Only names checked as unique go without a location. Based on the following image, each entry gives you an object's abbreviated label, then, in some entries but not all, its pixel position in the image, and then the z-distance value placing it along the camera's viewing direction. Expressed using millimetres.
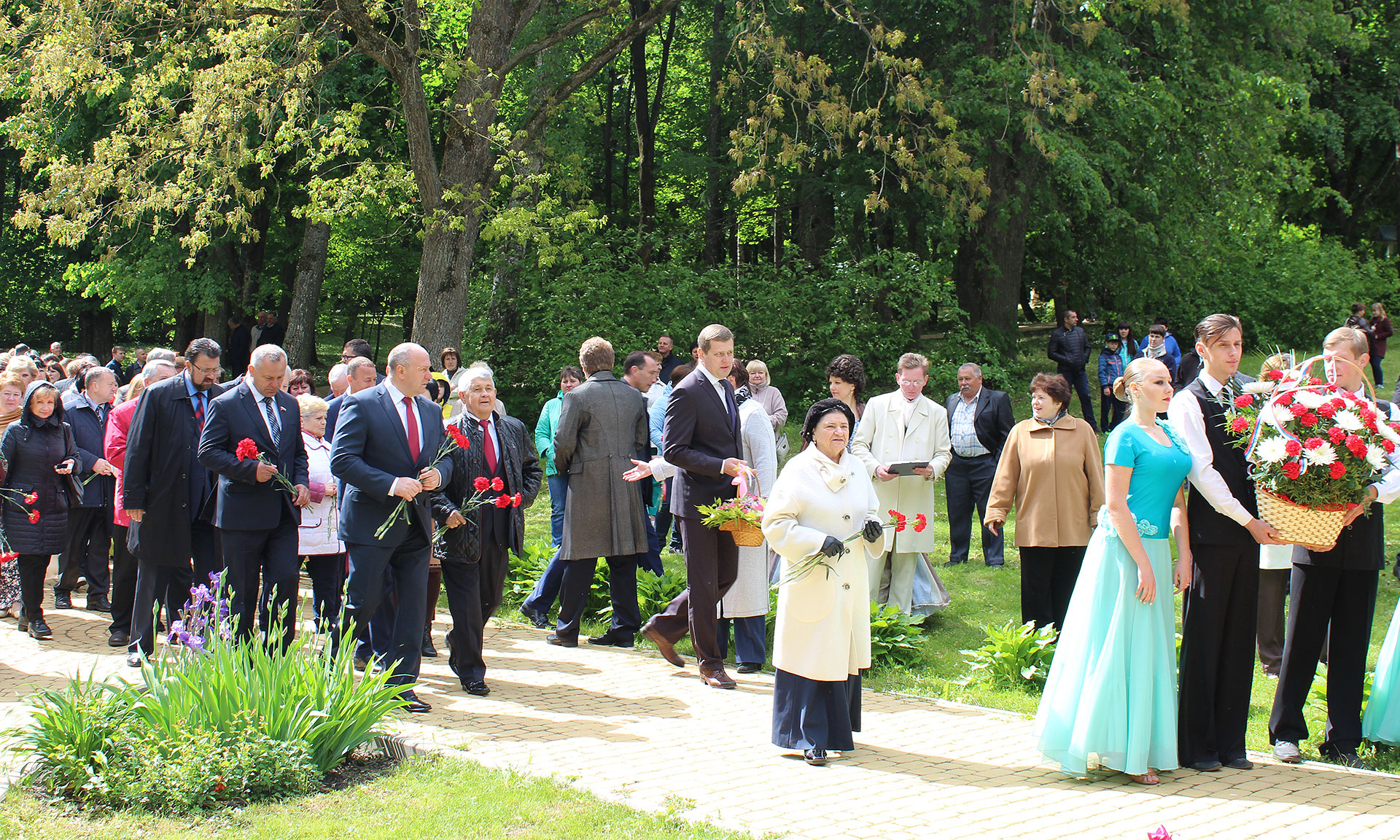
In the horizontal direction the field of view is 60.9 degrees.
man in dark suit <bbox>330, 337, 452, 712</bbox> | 6609
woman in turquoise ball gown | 5555
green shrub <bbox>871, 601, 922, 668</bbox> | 8258
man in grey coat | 8523
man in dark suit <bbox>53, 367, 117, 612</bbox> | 9891
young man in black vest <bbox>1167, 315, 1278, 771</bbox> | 5852
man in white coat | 9453
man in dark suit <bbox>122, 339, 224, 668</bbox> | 7754
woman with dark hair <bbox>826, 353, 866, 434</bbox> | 8461
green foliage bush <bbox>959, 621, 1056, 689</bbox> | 7629
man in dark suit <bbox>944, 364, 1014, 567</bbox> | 11320
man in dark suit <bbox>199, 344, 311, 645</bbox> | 7207
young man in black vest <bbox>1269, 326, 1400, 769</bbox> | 5965
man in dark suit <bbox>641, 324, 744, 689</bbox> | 7543
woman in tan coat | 8297
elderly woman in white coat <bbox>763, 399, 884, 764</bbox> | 5867
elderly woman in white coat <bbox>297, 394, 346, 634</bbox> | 8000
